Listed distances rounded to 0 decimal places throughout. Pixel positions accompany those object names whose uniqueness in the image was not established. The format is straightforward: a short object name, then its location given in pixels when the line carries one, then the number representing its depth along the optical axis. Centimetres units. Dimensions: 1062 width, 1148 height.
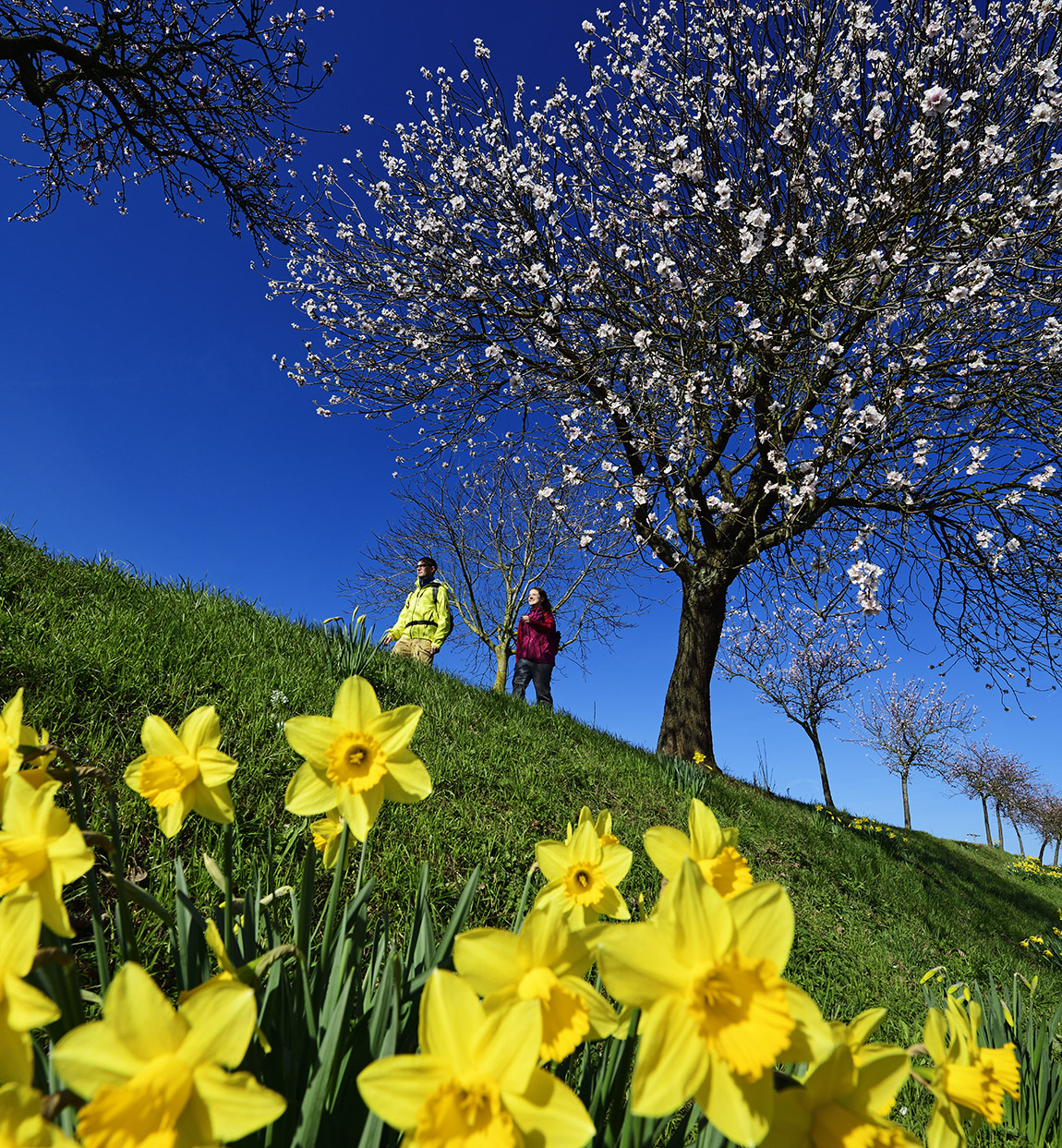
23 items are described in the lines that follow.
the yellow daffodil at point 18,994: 56
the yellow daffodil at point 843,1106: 61
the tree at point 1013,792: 3247
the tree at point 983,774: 3241
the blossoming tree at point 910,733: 2605
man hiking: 808
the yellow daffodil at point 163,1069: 54
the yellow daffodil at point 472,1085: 57
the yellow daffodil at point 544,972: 69
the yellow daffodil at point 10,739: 88
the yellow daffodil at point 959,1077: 75
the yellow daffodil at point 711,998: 58
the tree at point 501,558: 1764
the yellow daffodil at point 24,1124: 52
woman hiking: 941
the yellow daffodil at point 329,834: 124
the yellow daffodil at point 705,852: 92
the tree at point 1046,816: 3363
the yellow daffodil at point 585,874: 96
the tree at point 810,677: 2077
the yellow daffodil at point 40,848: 74
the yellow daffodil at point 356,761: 100
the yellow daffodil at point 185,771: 106
